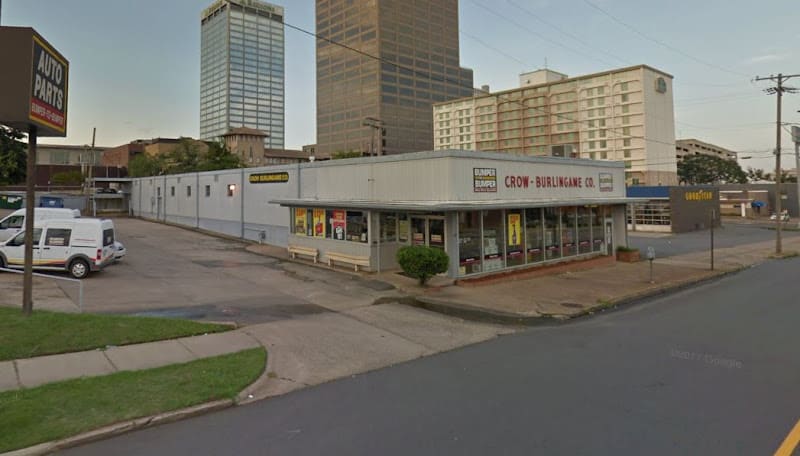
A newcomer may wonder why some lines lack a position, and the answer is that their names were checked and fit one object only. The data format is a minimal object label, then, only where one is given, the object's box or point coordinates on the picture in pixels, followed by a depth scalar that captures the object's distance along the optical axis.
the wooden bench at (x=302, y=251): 21.56
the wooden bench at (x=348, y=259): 18.78
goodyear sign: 47.52
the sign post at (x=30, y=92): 8.68
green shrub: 15.22
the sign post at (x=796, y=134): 39.34
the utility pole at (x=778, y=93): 28.22
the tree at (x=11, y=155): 33.19
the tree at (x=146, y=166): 66.94
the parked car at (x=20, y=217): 20.53
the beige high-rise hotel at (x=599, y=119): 91.56
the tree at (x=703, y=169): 108.69
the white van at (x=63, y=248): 16.03
